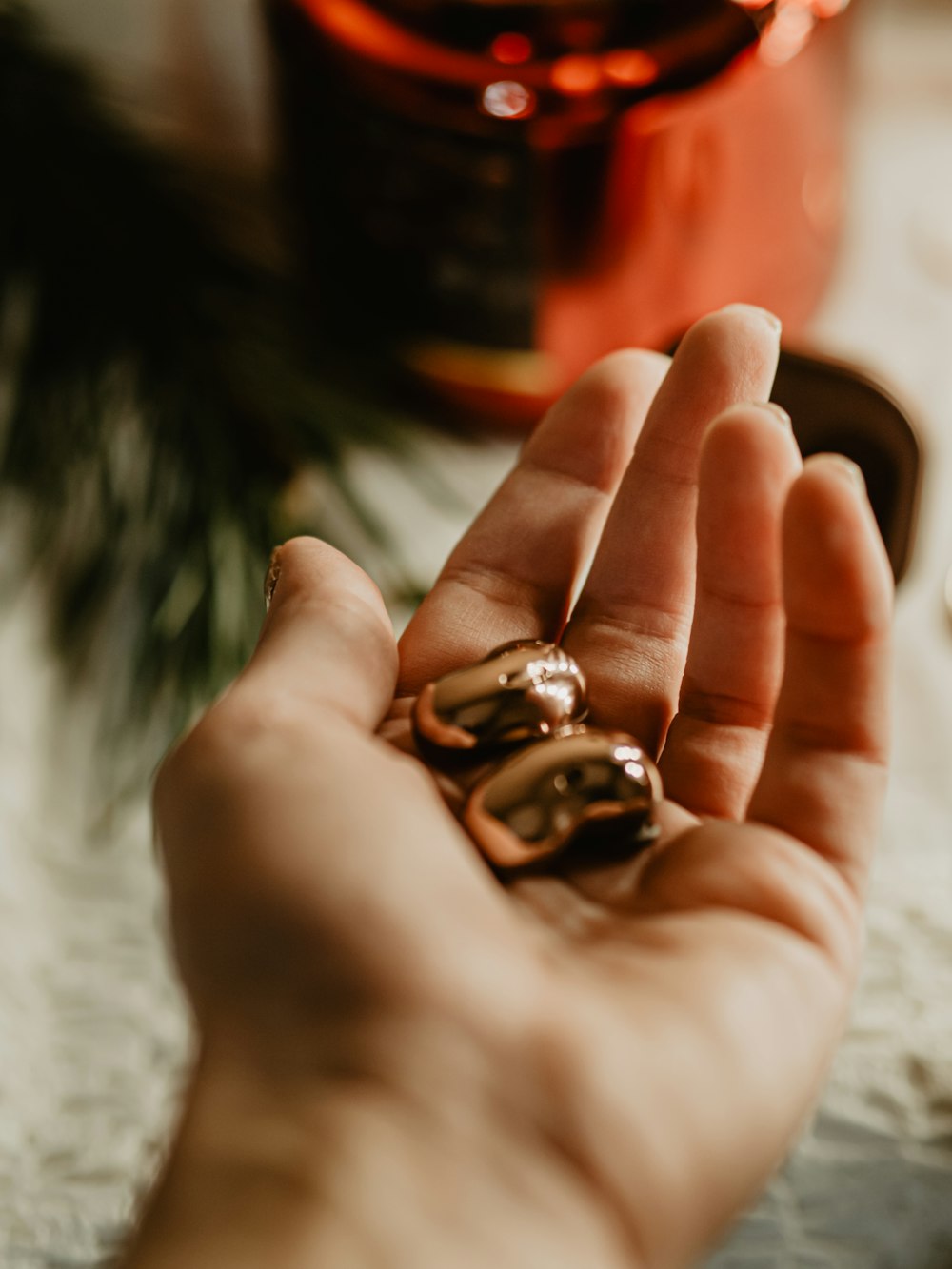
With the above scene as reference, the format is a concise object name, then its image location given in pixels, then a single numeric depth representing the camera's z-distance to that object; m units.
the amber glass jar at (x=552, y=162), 0.54
